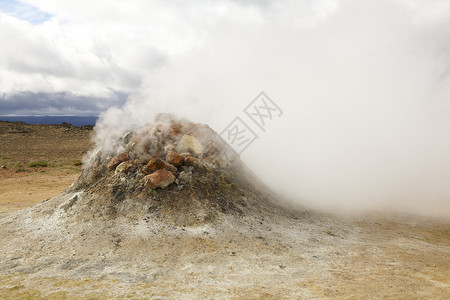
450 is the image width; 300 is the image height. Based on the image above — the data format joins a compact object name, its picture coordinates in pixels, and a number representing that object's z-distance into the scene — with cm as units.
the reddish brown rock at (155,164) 551
